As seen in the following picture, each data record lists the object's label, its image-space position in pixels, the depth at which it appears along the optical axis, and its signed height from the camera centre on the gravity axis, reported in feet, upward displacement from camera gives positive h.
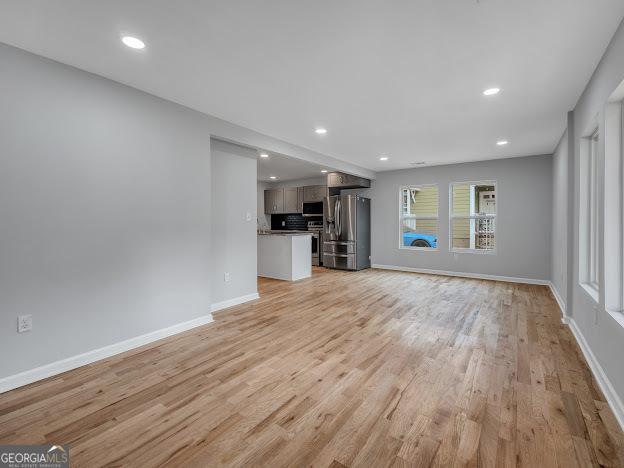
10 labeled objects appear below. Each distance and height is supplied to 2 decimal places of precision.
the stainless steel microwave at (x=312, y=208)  27.09 +1.73
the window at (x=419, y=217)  22.65 +0.68
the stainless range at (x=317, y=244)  26.30 -1.52
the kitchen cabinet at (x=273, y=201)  28.99 +2.61
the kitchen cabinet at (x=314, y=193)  26.23 +3.07
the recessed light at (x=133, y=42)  6.73 +4.32
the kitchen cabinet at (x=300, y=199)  27.50 +2.59
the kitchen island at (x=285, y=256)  19.63 -1.95
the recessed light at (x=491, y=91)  9.30 +4.27
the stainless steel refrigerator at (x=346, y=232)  23.32 -0.44
